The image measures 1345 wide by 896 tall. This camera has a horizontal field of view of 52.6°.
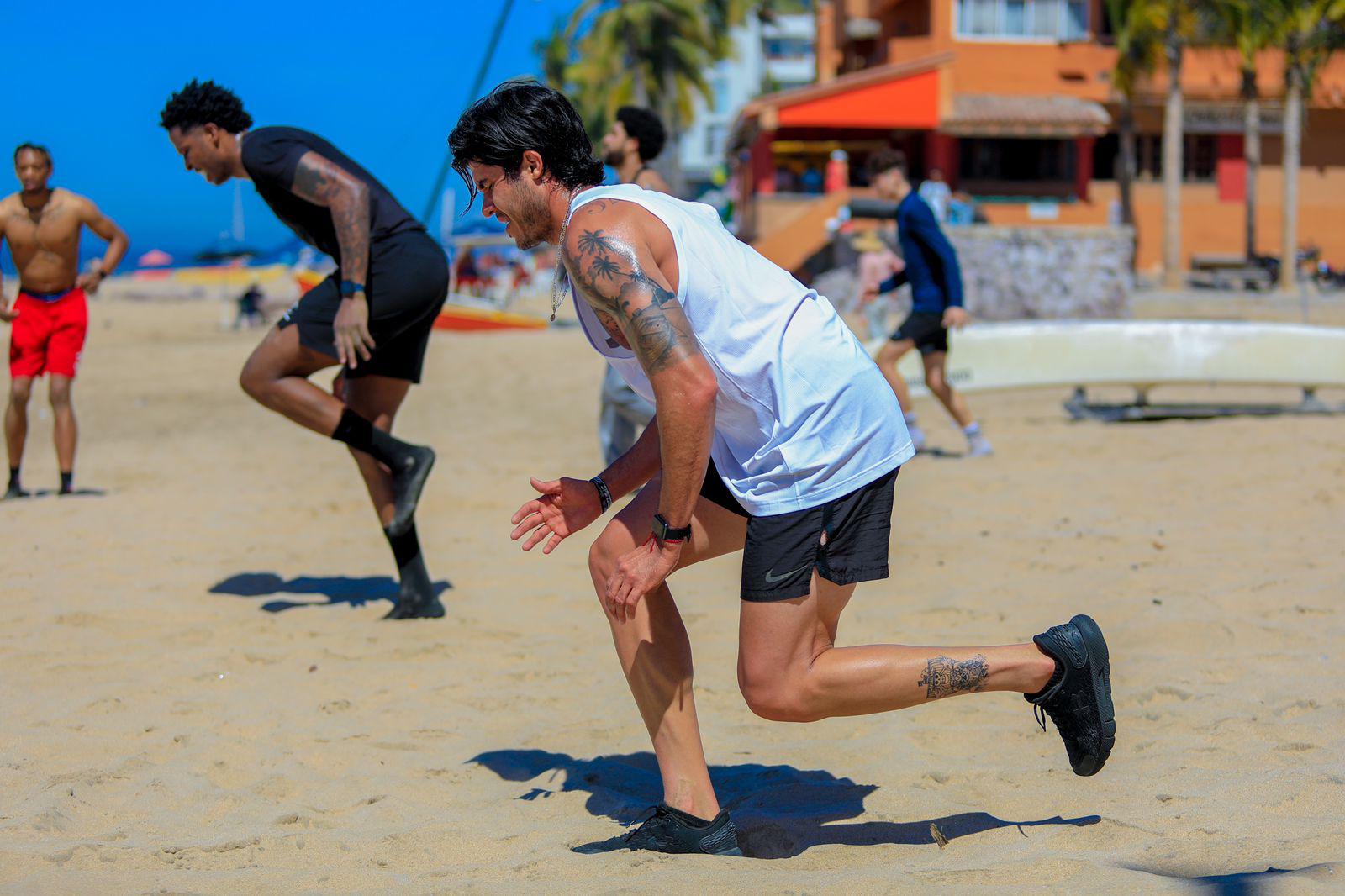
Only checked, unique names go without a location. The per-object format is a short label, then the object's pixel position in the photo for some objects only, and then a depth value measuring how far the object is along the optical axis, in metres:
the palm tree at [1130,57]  28.41
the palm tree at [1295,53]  27.39
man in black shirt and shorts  4.89
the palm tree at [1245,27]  27.48
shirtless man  7.64
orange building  29.47
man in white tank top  2.69
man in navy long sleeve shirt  8.42
